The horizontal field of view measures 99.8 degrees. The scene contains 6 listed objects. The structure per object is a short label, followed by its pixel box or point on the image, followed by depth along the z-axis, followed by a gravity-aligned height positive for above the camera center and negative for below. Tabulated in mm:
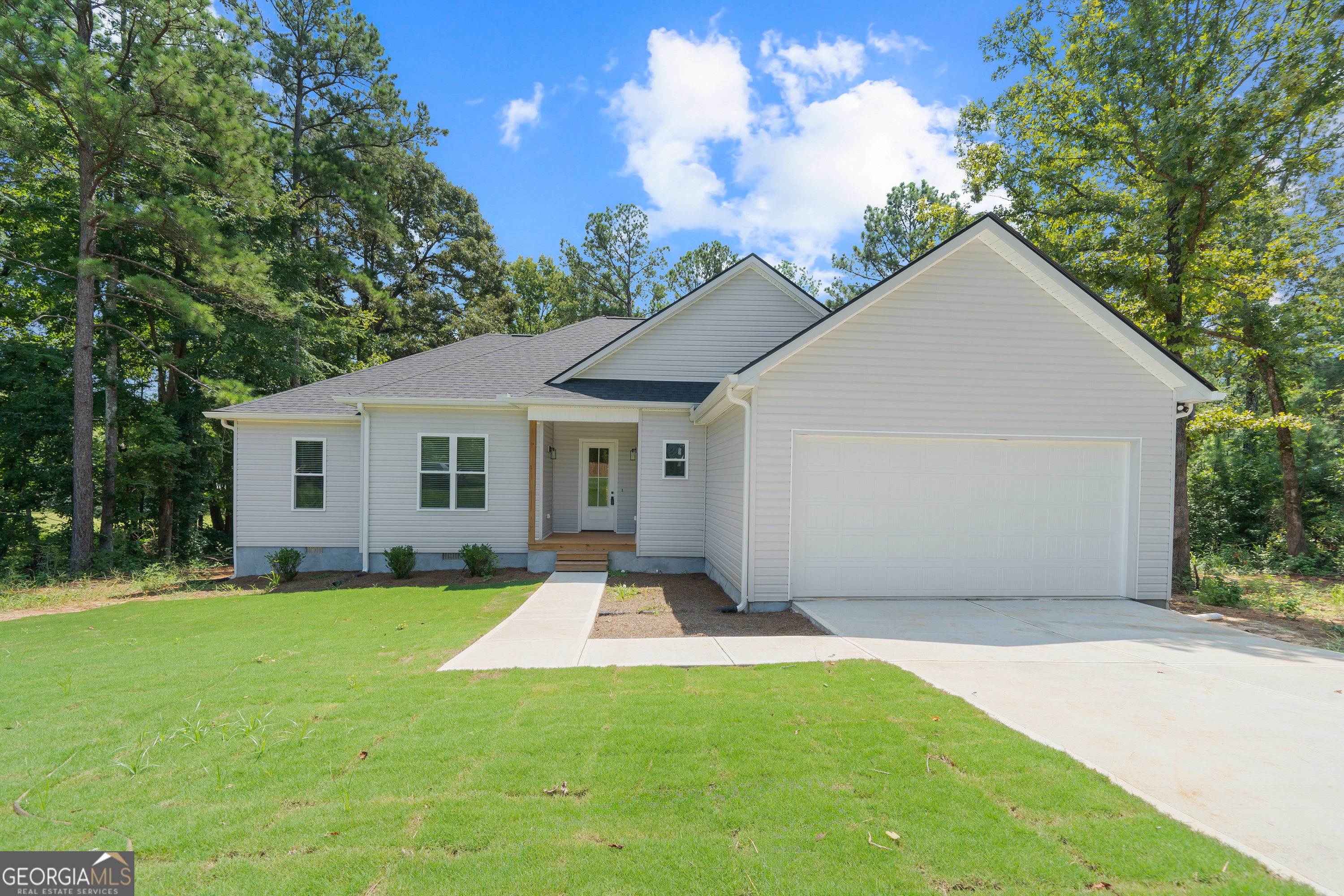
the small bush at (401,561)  11422 -2536
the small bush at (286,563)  11508 -2627
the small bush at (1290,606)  8828 -2578
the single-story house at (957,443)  8203 +4
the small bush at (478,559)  11477 -2483
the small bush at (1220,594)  9117 -2383
